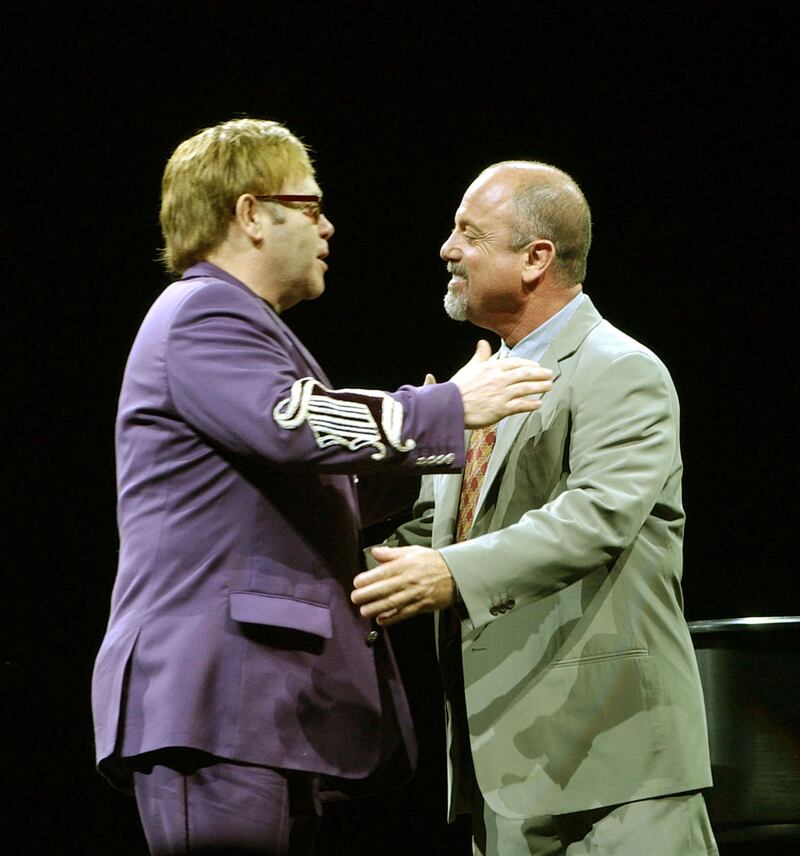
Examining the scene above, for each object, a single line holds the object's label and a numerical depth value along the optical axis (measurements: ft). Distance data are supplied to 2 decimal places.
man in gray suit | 21.09
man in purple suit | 20.43
